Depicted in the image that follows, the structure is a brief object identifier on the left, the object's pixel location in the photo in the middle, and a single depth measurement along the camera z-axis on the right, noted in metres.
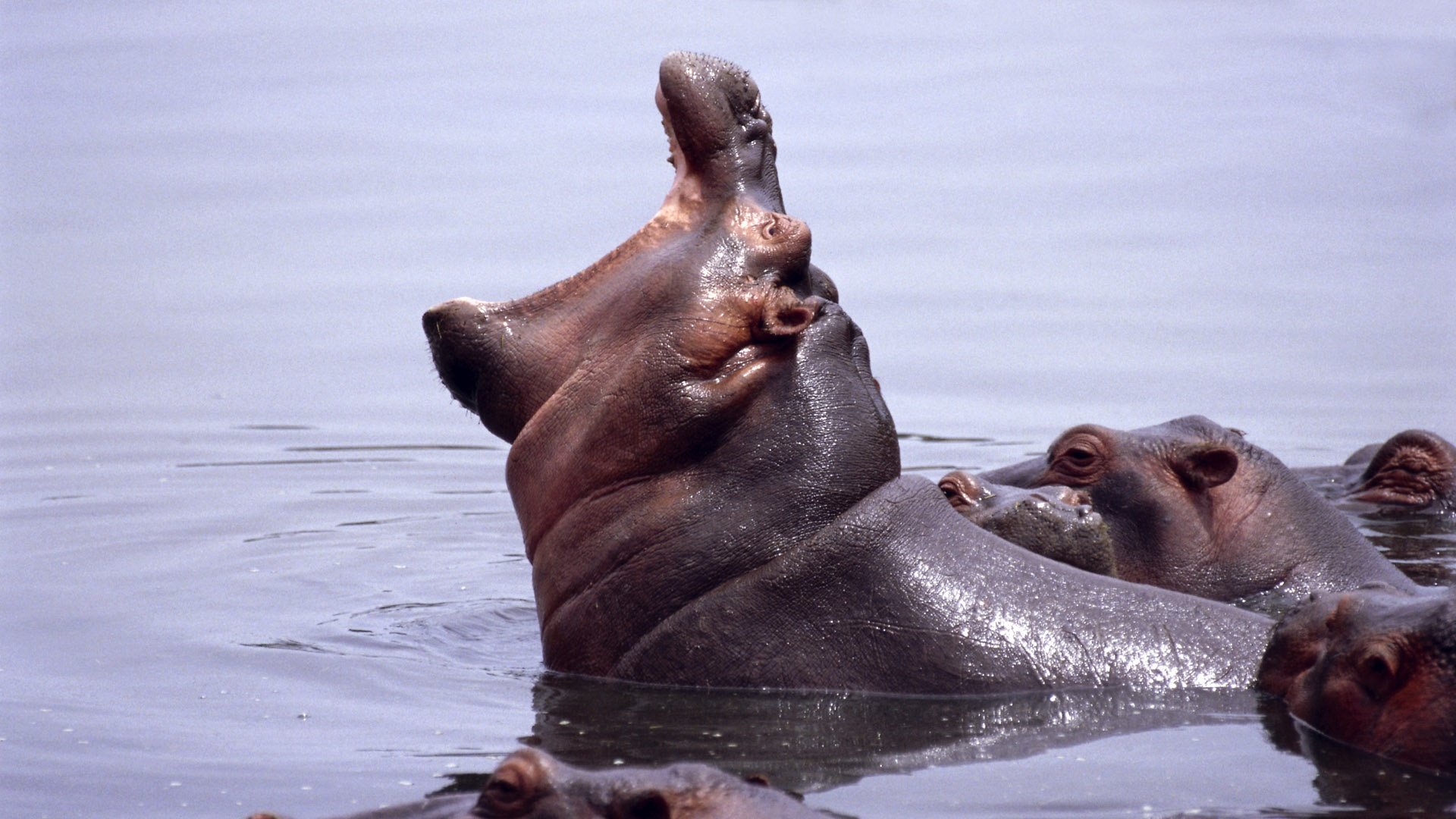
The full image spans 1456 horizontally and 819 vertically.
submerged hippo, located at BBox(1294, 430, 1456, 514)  22.55
